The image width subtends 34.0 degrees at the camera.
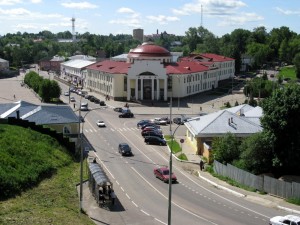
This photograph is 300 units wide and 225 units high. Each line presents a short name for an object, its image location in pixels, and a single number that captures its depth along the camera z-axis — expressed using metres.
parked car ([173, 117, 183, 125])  75.01
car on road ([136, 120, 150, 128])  71.97
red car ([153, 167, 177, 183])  42.25
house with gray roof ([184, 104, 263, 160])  52.38
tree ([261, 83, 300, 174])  40.47
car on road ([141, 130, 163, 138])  62.35
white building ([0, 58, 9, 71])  174.41
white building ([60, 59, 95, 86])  133.38
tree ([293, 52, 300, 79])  149.12
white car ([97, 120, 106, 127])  71.31
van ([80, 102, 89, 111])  86.56
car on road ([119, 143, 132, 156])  52.94
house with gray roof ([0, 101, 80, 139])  55.95
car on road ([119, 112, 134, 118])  81.31
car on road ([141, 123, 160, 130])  69.51
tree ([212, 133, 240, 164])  46.46
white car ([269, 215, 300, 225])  29.06
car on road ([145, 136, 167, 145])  59.82
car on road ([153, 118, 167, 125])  74.94
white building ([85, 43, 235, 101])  101.19
